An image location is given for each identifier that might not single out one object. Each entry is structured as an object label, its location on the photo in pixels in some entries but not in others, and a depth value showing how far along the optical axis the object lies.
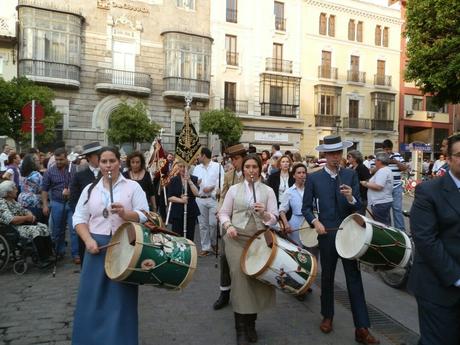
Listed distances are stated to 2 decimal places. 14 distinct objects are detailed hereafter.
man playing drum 4.59
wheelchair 7.06
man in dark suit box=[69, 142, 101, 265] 6.29
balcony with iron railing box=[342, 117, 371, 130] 36.78
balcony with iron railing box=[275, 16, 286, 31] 34.22
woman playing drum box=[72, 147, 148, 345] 3.72
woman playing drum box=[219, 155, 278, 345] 4.39
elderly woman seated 7.23
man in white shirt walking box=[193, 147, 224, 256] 8.54
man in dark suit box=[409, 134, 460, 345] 2.85
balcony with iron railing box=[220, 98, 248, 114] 32.38
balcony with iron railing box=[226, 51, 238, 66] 32.66
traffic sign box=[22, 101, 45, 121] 12.30
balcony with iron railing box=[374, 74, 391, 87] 38.68
